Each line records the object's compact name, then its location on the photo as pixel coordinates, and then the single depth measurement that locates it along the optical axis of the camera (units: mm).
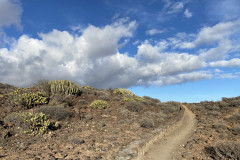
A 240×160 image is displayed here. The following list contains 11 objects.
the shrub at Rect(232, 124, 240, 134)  11828
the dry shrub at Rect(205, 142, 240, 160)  6981
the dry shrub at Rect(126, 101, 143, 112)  16859
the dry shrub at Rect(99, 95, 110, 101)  18659
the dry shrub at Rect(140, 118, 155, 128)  12565
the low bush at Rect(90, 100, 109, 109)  15512
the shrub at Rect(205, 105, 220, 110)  22566
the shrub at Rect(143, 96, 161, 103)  27772
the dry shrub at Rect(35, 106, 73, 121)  11383
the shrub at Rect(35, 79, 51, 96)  16919
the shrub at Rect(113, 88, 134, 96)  24328
